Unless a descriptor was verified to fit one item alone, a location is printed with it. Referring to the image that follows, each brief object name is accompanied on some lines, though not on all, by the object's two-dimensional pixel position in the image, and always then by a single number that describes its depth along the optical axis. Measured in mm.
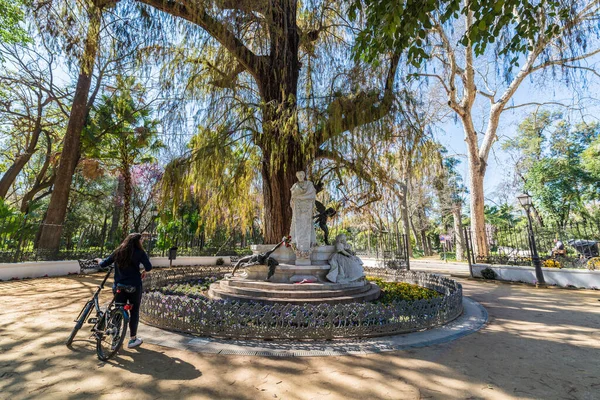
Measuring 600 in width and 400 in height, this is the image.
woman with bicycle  3688
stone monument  5852
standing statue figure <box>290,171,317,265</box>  6637
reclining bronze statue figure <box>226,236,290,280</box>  6211
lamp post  10070
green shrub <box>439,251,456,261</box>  30316
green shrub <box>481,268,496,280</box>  11992
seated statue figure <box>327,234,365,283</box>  6414
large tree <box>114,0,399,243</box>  5508
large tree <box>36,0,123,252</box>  5113
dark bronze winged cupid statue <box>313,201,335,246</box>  7406
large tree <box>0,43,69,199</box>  13695
